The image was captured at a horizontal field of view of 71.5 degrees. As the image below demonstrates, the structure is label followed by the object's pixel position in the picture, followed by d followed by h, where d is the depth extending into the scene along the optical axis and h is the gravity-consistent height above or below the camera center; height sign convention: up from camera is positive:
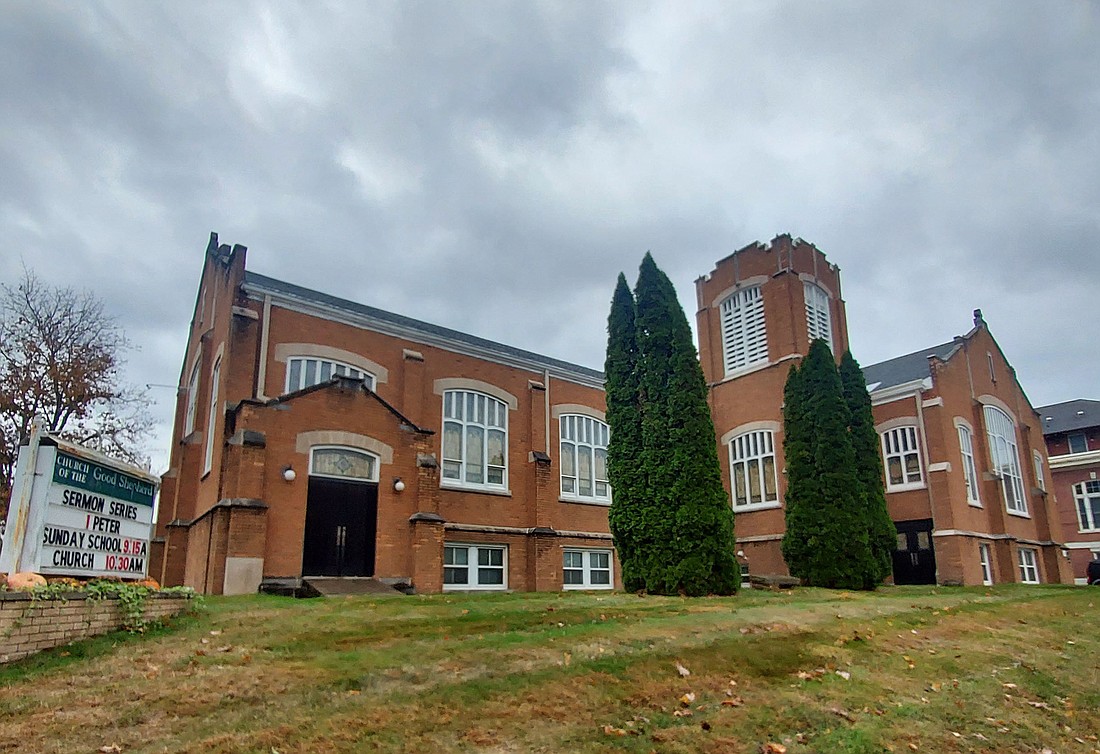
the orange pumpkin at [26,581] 8.08 -0.09
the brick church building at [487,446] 17.28 +3.27
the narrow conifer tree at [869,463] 20.73 +2.67
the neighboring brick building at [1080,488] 40.94 +3.59
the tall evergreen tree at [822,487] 19.81 +1.90
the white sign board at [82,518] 8.85 +0.65
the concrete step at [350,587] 15.28 -0.41
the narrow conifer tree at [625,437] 17.03 +2.84
